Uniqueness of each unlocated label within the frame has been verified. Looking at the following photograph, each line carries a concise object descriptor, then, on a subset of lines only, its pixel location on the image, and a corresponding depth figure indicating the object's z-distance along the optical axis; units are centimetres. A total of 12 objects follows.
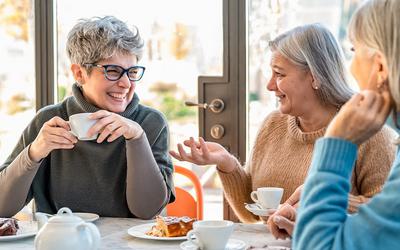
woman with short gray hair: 230
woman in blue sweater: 144
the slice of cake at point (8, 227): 198
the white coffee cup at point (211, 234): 179
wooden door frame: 328
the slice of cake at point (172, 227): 195
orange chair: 263
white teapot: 175
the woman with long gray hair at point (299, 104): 232
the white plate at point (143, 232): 194
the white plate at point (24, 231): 196
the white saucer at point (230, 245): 185
